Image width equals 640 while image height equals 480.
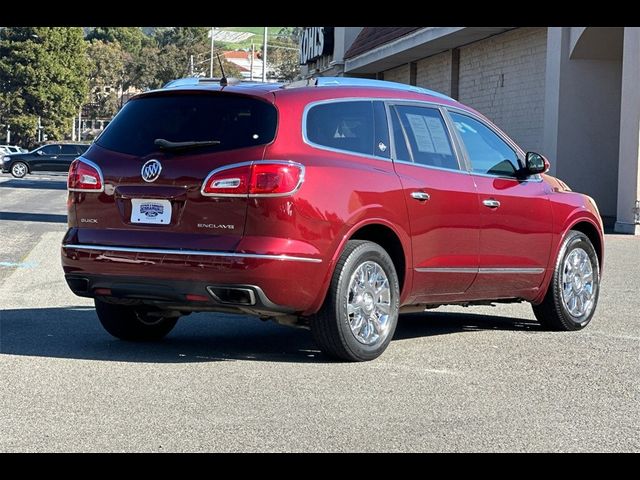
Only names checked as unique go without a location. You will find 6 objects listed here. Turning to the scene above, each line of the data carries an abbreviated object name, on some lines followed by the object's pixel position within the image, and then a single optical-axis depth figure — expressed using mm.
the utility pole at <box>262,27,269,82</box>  58381
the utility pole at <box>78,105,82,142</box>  117488
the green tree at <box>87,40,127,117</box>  109062
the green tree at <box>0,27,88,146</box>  84438
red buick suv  7004
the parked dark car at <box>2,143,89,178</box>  55312
